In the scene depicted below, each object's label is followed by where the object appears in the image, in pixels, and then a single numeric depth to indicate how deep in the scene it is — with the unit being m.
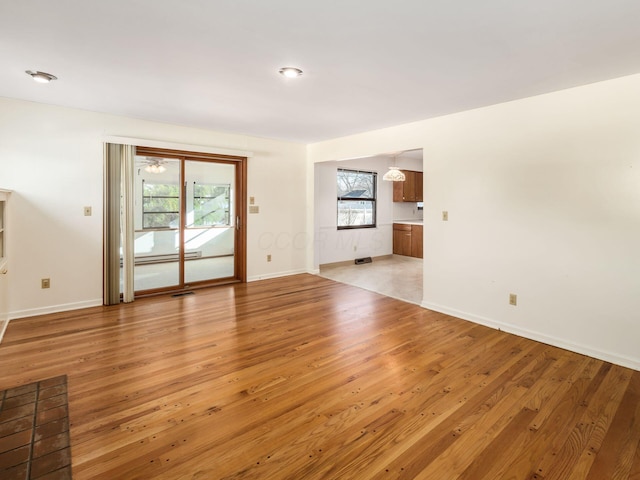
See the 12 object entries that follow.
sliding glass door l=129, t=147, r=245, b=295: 4.79
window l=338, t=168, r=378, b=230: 7.18
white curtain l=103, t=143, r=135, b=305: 4.24
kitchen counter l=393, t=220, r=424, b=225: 7.77
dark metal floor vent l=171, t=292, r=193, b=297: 4.81
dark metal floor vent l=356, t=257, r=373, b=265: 7.37
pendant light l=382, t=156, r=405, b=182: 6.74
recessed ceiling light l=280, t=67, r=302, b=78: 2.66
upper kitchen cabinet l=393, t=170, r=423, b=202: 8.02
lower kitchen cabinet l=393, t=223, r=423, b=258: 7.65
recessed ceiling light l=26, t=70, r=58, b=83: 2.86
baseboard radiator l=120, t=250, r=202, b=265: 4.90
